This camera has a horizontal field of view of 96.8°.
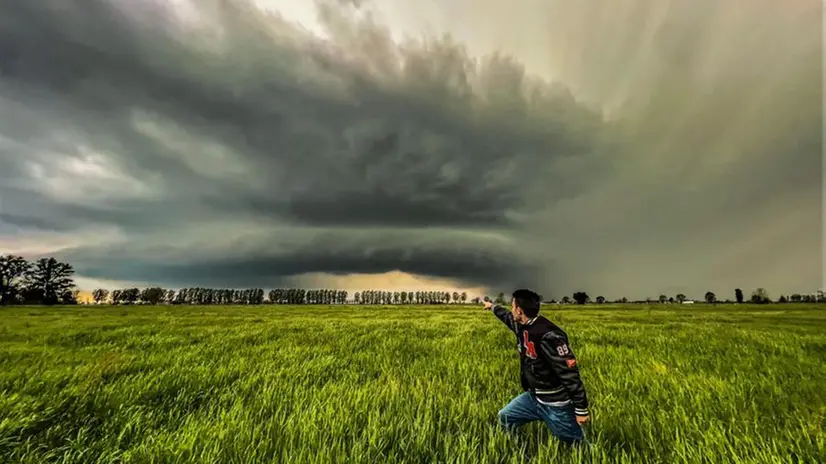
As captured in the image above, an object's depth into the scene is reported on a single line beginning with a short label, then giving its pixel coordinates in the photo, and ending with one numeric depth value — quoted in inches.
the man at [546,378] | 139.9
